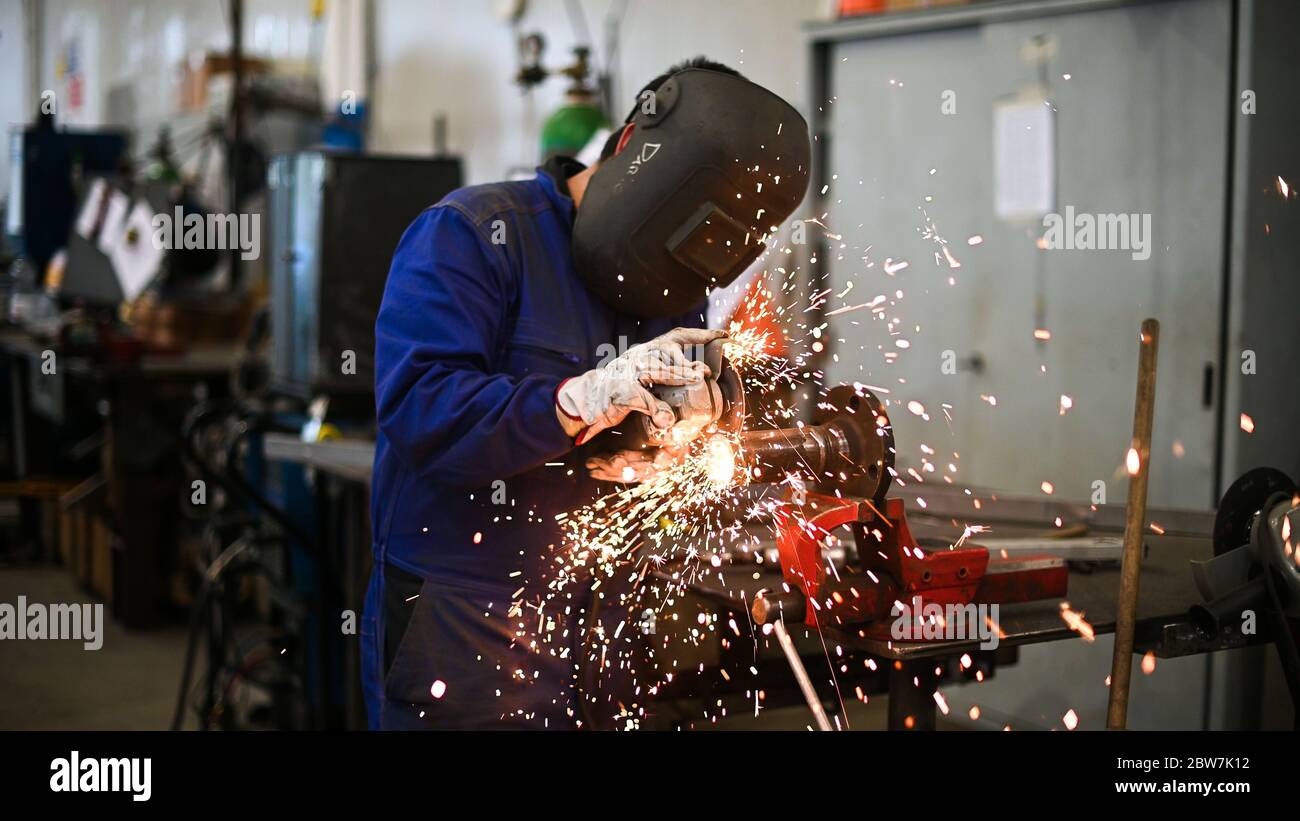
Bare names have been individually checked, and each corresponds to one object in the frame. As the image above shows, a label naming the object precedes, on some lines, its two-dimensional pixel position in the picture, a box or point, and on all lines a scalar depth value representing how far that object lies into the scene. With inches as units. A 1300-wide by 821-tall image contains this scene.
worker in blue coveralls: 65.2
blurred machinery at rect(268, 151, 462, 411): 133.0
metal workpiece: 64.1
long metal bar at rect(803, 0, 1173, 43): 132.2
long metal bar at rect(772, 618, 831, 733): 77.2
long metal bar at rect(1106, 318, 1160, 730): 66.6
